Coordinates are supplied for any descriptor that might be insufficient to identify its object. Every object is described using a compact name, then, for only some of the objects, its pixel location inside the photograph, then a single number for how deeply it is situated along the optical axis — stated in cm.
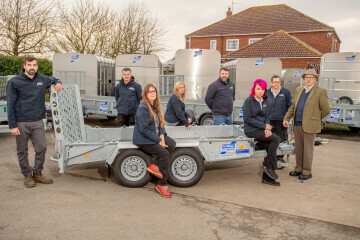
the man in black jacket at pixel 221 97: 682
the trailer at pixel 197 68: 1224
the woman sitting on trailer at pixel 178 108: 628
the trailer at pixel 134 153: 504
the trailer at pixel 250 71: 1215
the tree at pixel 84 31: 2303
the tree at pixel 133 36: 2522
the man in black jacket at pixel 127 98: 710
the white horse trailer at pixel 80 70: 1282
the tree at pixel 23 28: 2092
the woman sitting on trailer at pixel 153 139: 479
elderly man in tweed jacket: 571
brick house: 2702
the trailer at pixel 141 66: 1221
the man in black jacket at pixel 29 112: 484
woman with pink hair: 536
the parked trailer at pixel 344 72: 1264
